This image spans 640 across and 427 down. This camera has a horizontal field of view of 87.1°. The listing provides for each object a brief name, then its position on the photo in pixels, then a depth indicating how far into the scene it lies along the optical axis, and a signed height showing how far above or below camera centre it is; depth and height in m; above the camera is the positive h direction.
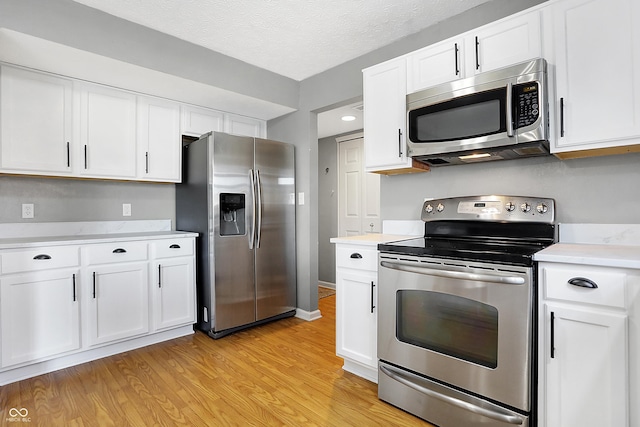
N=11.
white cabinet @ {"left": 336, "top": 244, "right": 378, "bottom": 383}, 2.15 -0.64
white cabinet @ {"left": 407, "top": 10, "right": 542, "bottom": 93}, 1.82 +0.95
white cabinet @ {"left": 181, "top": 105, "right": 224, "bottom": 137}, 3.30 +0.94
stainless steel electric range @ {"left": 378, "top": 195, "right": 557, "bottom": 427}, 1.51 -0.53
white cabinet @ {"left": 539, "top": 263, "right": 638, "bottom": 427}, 1.30 -0.56
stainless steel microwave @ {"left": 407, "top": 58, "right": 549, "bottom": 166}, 1.73 +0.54
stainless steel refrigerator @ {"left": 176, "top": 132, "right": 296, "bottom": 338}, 2.98 -0.12
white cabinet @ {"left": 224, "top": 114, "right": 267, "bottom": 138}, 3.64 +0.99
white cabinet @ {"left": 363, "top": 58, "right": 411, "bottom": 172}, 2.34 +0.70
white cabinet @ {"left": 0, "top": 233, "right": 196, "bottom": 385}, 2.20 -0.64
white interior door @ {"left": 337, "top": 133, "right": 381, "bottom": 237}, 4.74 +0.29
